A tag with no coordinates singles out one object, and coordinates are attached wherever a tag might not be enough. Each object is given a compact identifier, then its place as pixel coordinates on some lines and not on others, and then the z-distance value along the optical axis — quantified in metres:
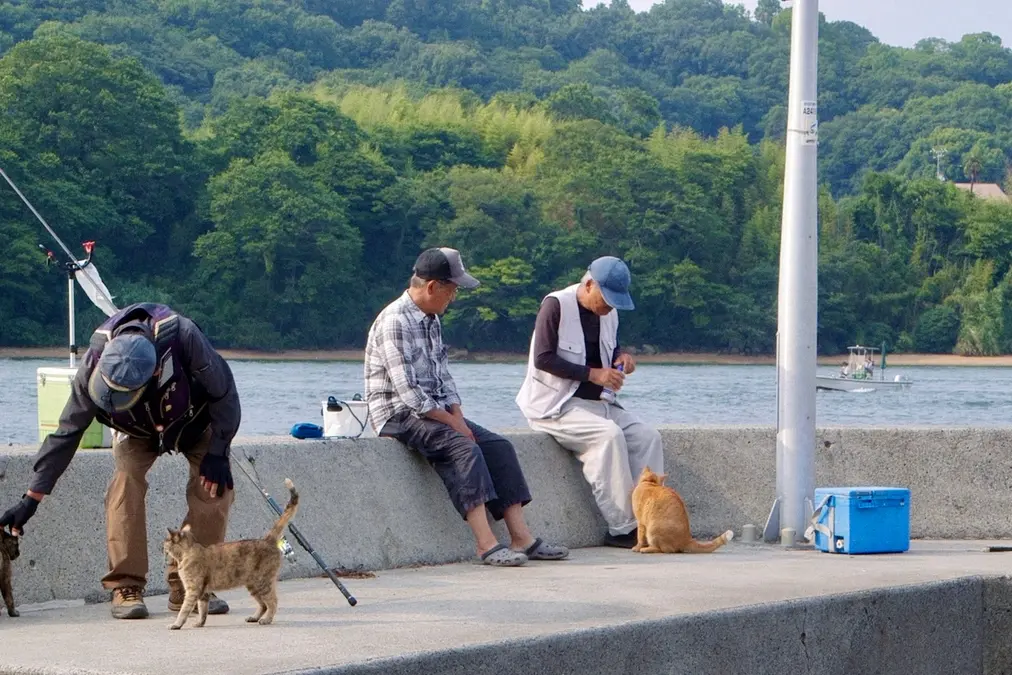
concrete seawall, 13.27
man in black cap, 15.25
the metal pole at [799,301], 17.14
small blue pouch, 15.70
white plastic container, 15.95
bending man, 11.98
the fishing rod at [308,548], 12.76
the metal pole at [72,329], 19.20
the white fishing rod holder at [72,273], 20.26
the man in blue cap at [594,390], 16.67
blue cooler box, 16.30
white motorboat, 130.25
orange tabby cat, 16.12
